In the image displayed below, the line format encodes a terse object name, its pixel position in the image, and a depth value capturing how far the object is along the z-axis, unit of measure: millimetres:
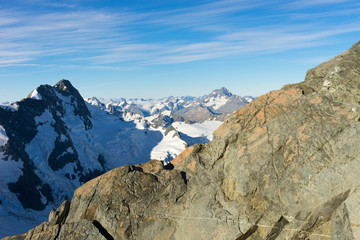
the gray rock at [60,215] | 21516
